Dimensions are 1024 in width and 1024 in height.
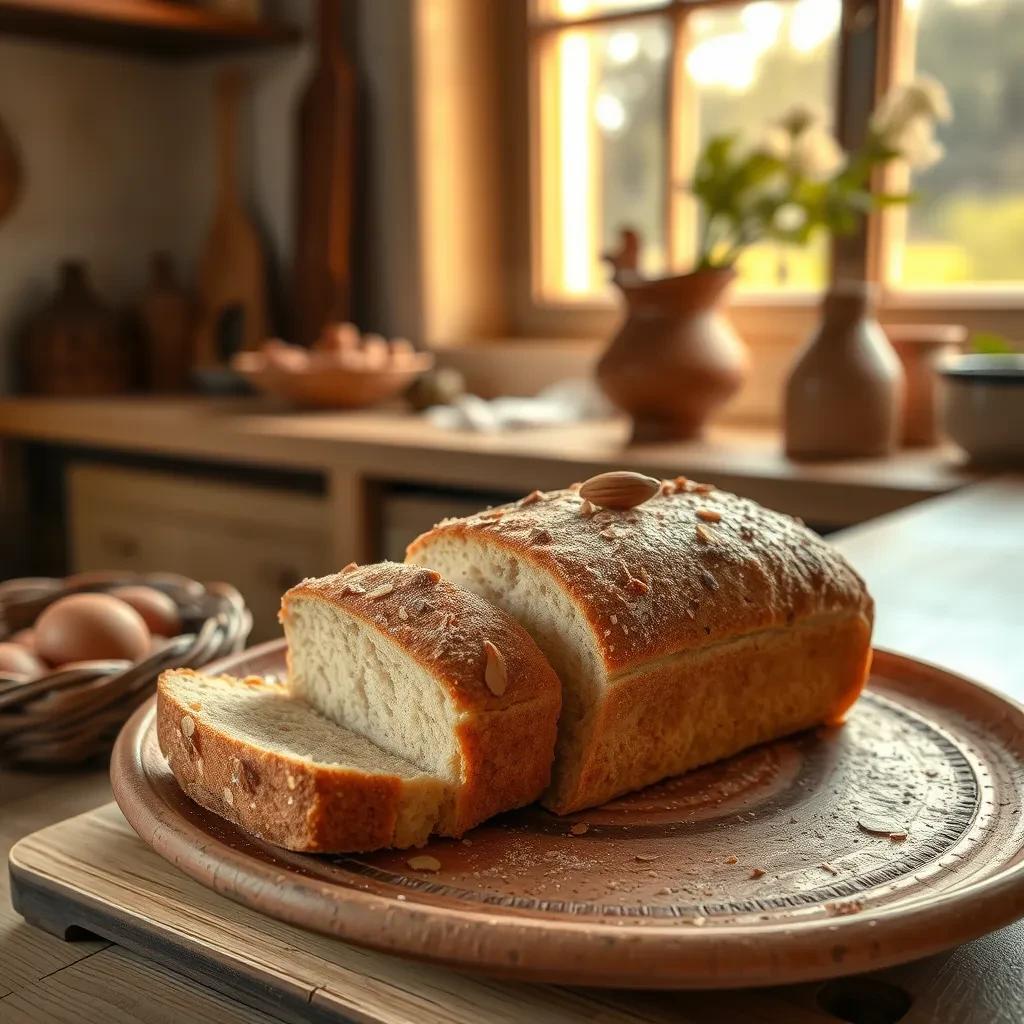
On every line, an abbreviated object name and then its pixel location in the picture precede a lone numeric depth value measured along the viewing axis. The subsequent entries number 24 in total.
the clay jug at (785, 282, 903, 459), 2.02
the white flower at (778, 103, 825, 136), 2.16
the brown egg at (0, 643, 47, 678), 0.90
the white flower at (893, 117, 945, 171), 2.11
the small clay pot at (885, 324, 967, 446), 2.13
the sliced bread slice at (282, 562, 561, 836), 0.63
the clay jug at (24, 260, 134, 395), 3.19
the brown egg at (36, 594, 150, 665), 0.93
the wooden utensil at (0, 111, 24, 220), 3.13
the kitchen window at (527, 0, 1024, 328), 2.47
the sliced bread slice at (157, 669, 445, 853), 0.59
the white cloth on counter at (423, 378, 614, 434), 2.47
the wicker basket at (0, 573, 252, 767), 0.81
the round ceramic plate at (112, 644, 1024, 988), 0.49
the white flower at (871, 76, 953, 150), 2.08
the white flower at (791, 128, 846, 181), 2.16
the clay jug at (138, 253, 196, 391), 3.40
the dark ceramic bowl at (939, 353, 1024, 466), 1.87
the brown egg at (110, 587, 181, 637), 1.04
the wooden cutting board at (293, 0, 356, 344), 3.08
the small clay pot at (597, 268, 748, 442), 2.22
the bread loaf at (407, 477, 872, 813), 0.68
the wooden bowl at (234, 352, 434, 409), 2.75
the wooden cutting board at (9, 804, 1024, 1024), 0.52
